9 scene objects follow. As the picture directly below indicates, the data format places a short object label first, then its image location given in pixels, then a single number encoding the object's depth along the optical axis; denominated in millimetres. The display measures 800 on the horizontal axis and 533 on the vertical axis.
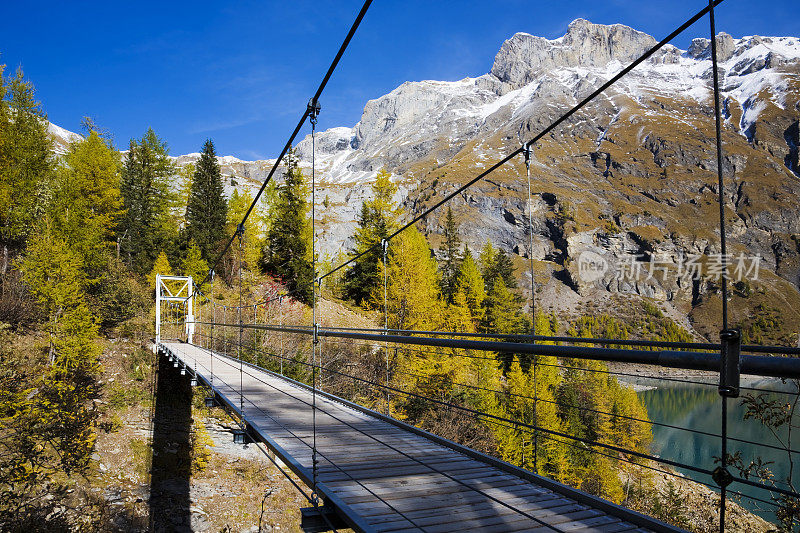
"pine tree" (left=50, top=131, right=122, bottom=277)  14133
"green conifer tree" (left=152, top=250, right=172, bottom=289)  19859
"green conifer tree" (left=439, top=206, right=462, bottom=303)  22188
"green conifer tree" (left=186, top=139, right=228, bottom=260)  22312
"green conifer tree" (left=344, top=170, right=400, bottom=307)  19141
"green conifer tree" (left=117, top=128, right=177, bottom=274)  21641
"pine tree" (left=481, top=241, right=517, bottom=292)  24453
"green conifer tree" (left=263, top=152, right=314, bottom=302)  19297
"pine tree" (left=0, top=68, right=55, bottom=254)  13344
